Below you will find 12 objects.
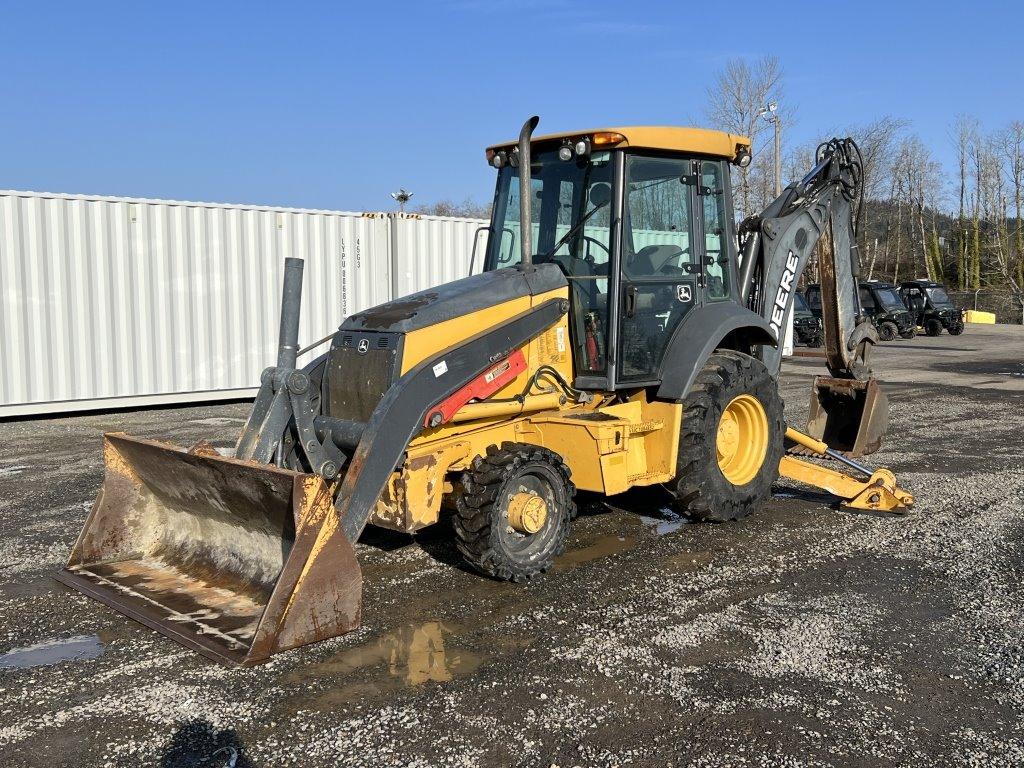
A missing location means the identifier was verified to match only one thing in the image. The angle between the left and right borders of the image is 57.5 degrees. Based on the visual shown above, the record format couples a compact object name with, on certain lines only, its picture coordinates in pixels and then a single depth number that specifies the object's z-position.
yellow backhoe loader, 4.69
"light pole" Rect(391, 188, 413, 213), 26.25
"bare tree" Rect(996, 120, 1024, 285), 45.78
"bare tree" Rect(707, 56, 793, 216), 34.50
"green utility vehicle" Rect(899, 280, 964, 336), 29.52
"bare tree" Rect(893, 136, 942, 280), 52.66
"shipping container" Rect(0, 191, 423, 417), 11.97
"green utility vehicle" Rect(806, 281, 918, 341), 27.23
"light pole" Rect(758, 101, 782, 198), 29.87
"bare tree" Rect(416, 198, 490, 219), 59.41
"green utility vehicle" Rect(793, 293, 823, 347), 25.03
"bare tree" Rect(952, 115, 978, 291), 49.97
